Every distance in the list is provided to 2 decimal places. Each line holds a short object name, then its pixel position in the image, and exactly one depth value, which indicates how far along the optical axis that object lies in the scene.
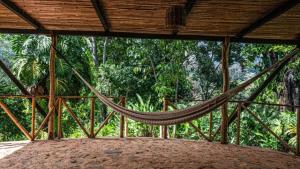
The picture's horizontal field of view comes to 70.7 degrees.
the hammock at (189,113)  2.14
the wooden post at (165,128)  3.32
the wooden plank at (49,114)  2.94
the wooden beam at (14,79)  2.88
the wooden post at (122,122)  3.29
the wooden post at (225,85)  3.11
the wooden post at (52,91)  3.10
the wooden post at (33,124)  2.99
